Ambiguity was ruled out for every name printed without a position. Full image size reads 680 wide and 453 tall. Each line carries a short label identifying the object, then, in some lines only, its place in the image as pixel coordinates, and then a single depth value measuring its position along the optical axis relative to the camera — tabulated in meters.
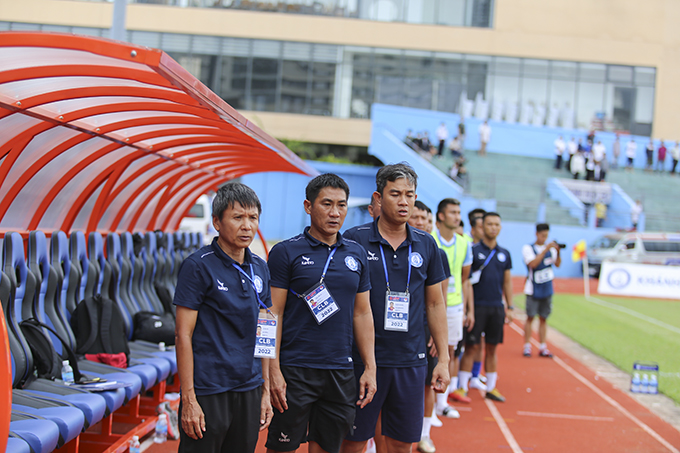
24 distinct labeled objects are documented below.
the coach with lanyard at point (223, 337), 3.19
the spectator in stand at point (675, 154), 33.47
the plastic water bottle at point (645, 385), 8.41
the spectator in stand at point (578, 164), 30.16
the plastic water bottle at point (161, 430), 5.49
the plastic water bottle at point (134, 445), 4.89
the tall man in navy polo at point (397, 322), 4.04
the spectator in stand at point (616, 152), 33.19
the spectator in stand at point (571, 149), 31.39
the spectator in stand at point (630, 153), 32.66
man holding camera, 9.96
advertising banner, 16.97
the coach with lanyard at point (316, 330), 3.67
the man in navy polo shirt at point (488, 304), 7.57
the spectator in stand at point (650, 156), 33.09
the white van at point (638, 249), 24.53
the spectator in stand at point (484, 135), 31.98
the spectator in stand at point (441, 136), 31.00
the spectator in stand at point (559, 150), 31.30
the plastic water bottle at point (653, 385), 8.41
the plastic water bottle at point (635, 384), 8.45
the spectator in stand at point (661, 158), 33.25
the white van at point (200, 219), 19.16
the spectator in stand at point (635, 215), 26.86
